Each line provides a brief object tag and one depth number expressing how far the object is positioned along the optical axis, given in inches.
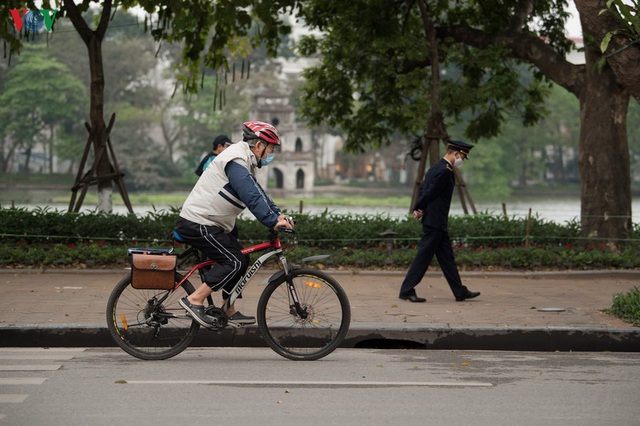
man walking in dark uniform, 917.1
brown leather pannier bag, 645.4
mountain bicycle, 652.7
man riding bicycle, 645.9
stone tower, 6558.0
